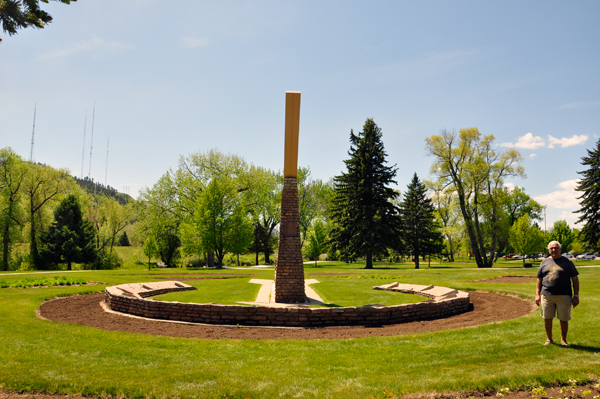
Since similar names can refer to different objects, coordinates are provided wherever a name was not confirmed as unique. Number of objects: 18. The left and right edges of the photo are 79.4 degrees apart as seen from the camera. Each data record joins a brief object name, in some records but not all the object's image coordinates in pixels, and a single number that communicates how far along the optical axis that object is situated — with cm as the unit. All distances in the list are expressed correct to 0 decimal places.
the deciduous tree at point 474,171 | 3569
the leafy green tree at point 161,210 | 3947
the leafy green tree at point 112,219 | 5031
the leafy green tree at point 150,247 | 3189
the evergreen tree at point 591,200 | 3528
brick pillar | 1091
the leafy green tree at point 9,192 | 3691
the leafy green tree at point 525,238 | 4097
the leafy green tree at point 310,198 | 4944
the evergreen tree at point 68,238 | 3484
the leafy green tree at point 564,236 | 6291
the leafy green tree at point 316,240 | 4481
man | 604
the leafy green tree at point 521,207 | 6025
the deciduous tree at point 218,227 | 3372
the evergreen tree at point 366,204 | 3288
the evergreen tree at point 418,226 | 3675
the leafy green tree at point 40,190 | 3831
